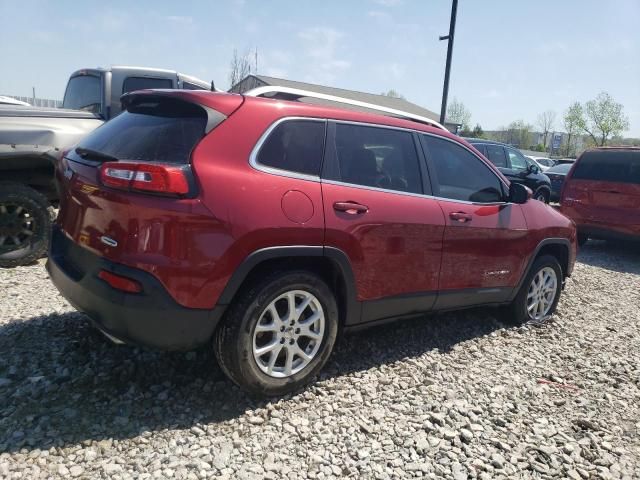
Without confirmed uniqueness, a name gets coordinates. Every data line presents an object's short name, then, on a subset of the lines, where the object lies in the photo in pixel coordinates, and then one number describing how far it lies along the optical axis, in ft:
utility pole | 39.19
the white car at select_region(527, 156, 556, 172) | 93.40
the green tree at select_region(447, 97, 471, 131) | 247.91
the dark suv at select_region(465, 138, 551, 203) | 40.24
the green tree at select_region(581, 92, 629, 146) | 193.06
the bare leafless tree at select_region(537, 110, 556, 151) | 239.71
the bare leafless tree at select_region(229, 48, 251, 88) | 85.53
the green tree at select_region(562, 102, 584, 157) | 200.75
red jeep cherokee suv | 8.22
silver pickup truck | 16.08
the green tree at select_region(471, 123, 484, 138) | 209.57
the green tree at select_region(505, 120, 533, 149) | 248.93
